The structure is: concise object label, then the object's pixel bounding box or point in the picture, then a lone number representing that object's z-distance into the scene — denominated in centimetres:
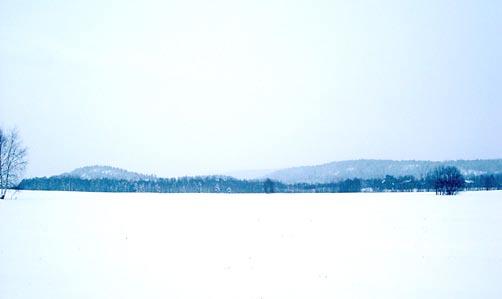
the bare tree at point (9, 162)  4831
